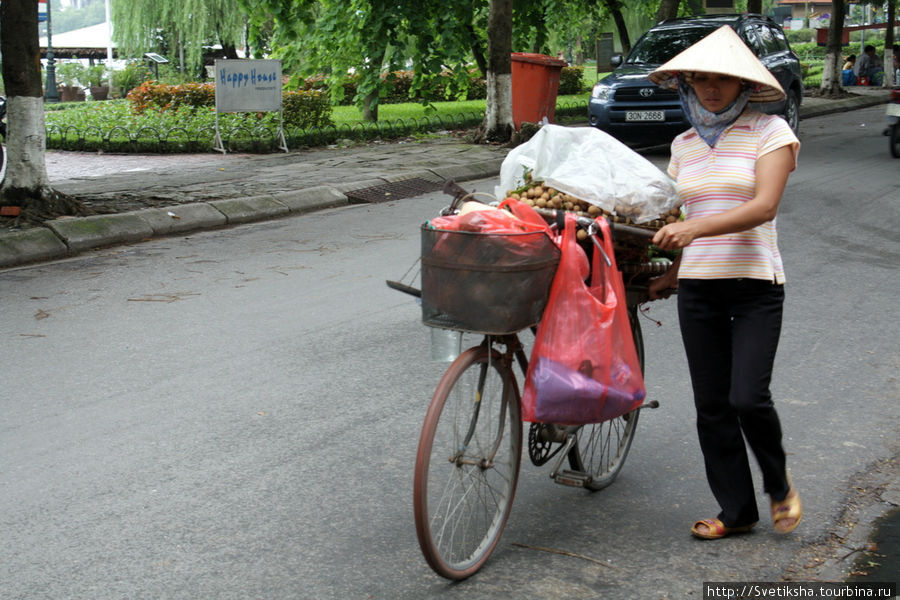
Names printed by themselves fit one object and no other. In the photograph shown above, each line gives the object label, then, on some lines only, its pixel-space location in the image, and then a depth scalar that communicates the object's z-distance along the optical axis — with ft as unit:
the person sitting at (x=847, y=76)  122.11
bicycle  10.60
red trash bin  62.34
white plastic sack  11.60
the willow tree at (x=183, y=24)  88.89
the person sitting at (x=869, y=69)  127.13
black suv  50.25
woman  11.22
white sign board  50.67
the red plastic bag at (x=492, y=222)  10.43
